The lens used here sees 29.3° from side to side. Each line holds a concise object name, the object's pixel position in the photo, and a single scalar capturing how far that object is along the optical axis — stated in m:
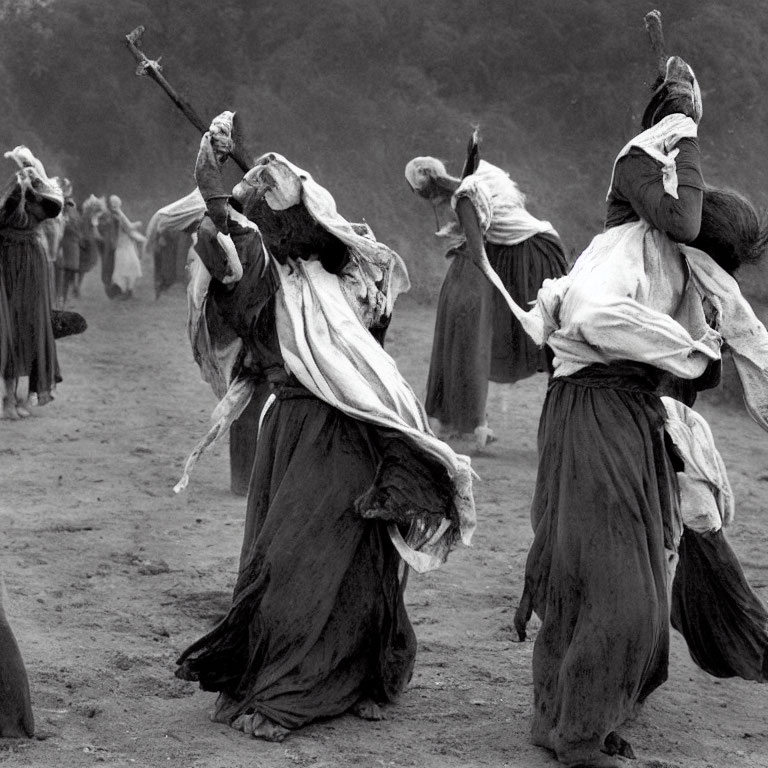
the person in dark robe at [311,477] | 4.87
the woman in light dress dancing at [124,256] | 22.11
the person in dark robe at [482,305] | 10.41
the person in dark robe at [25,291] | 11.31
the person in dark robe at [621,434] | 4.53
